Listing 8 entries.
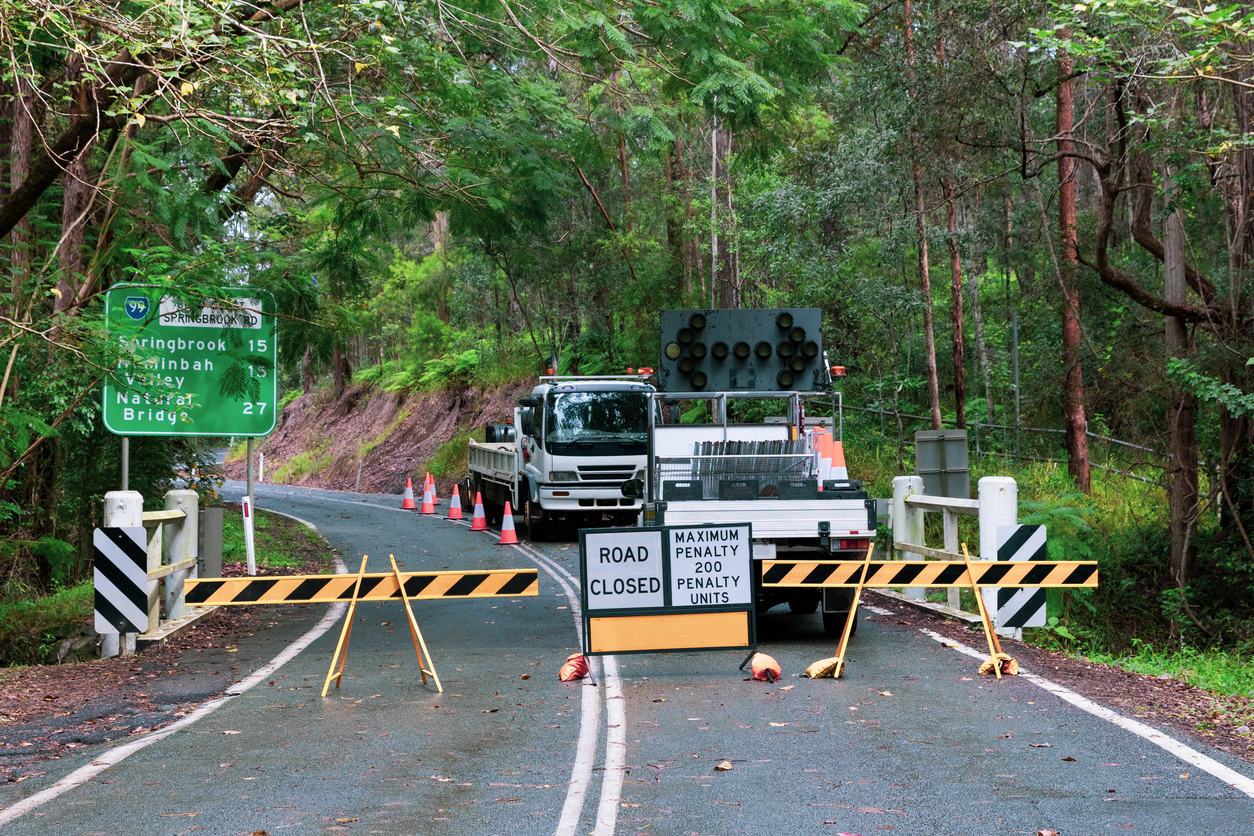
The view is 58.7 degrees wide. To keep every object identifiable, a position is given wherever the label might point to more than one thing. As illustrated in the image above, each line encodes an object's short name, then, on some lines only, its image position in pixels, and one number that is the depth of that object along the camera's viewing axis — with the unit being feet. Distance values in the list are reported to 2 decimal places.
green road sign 41.86
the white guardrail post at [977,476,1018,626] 36.83
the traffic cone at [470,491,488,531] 77.00
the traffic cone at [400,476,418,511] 96.12
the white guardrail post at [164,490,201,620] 39.60
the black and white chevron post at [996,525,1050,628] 34.76
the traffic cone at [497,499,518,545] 67.92
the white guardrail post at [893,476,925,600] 45.52
